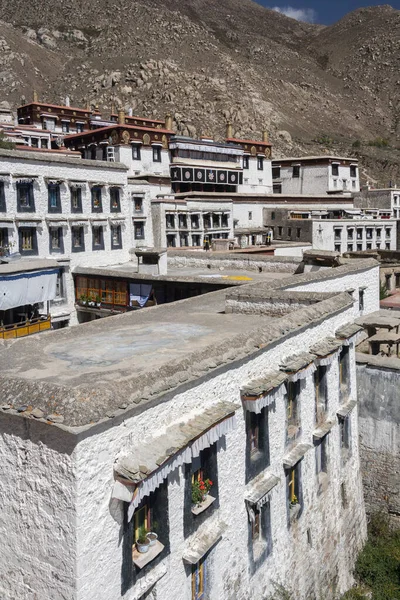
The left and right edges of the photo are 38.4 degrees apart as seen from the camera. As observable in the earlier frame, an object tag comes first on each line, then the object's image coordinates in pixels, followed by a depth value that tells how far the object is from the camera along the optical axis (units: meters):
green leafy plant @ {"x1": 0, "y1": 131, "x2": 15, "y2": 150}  46.07
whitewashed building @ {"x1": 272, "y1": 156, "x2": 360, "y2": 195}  65.81
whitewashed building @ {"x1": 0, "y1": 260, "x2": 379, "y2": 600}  7.84
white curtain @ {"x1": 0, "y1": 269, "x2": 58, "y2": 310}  25.31
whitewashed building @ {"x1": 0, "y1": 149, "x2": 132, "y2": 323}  29.23
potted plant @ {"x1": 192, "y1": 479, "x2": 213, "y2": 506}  9.83
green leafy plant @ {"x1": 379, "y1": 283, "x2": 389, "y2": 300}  30.20
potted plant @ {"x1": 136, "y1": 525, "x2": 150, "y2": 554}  8.70
